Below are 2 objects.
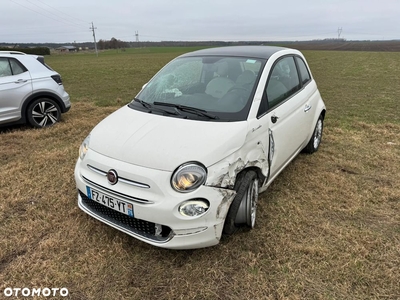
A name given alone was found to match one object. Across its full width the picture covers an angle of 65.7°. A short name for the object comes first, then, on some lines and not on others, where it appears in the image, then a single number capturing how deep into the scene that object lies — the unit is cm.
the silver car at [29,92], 579
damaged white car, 235
